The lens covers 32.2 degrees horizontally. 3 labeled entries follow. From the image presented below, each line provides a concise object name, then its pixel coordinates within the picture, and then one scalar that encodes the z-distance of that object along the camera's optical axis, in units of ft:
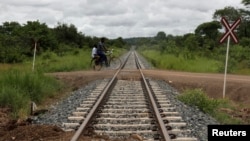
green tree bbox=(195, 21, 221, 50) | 236.96
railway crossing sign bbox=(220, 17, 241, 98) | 49.24
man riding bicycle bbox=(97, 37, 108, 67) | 74.13
